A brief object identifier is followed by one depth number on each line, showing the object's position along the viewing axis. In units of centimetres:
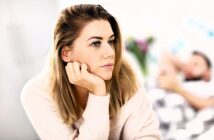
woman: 131
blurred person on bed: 226
